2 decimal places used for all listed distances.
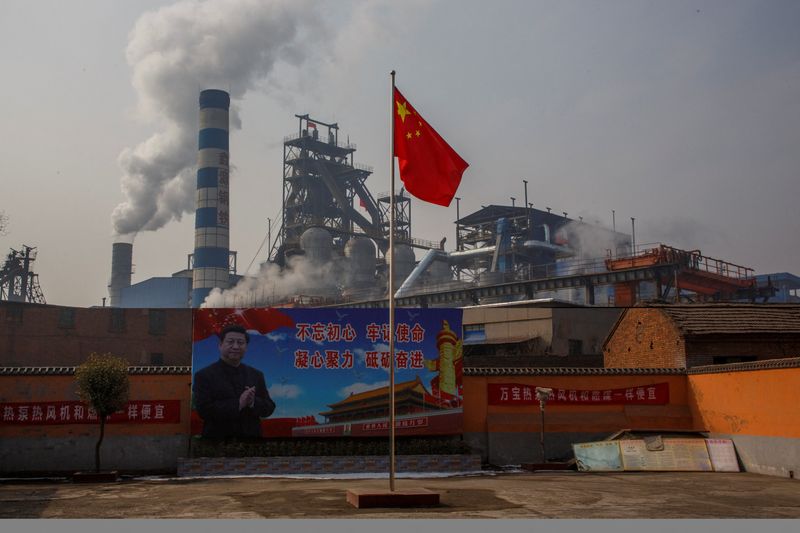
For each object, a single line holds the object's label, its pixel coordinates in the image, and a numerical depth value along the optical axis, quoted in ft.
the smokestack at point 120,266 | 292.20
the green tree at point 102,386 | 68.44
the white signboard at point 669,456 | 72.43
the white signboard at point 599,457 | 73.10
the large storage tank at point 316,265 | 265.75
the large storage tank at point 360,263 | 275.80
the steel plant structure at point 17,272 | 253.44
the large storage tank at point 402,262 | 283.79
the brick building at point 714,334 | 83.15
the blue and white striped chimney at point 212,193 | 231.91
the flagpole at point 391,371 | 45.52
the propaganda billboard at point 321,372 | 73.00
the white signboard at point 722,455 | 72.38
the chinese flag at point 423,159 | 48.57
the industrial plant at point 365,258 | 176.24
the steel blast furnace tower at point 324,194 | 291.38
